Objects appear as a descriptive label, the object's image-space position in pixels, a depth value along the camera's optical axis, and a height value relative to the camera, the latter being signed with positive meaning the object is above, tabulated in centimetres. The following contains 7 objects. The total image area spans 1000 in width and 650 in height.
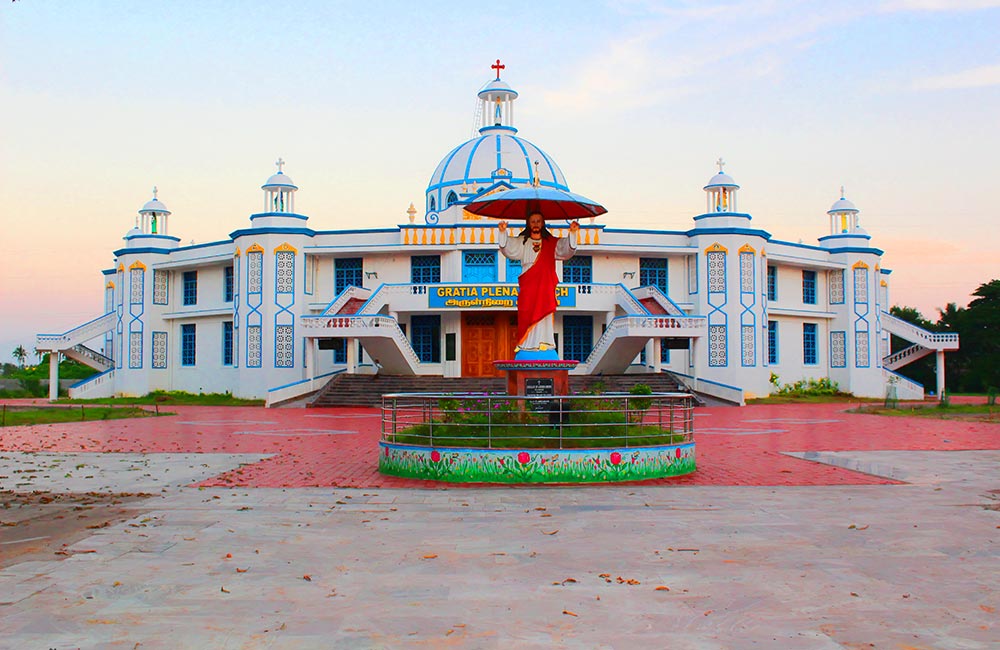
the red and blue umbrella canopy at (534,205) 1419 +257
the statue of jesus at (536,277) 1459 +137
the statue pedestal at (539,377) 1391 -29
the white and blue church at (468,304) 3509 +233
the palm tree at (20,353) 6378 +48
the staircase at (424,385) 3231 -97
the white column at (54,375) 3869 -68
